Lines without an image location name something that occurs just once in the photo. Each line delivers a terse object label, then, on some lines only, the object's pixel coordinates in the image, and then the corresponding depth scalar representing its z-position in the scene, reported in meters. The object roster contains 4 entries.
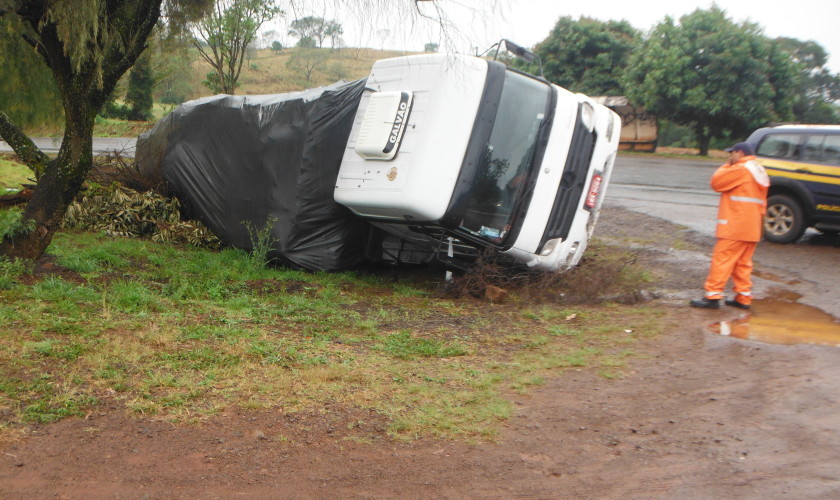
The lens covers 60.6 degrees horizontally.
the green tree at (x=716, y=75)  26.00
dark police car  9.50
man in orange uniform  7.02
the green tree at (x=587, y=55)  32.81
